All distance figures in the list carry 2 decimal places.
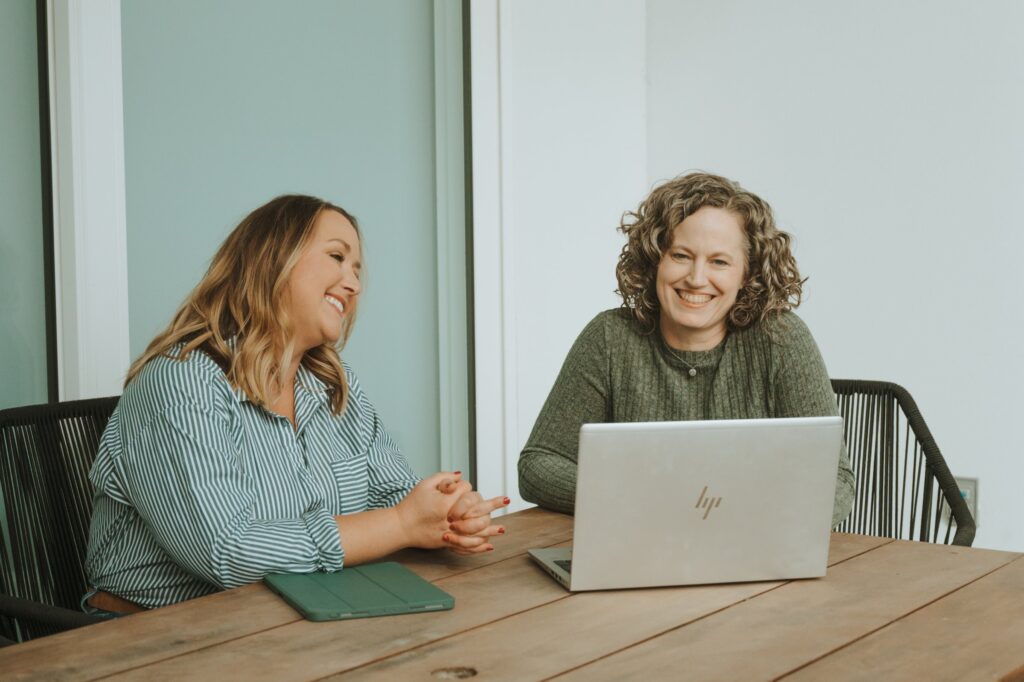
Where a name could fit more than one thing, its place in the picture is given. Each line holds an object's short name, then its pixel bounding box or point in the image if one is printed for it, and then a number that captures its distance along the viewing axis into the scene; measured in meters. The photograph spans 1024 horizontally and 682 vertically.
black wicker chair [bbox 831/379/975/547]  2.18
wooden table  1.08
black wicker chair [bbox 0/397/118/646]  1.71
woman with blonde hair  1.43
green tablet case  1.25
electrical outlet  3.06
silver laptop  1.29
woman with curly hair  2.04
